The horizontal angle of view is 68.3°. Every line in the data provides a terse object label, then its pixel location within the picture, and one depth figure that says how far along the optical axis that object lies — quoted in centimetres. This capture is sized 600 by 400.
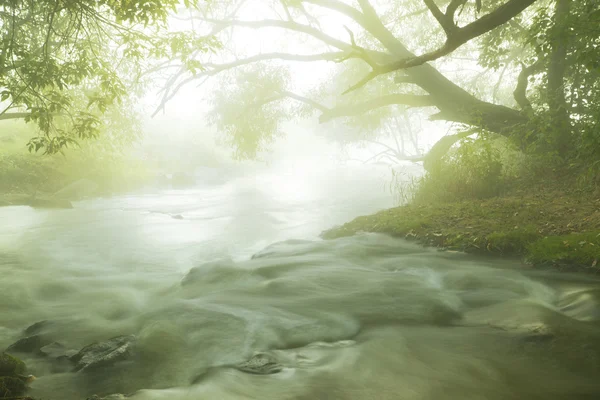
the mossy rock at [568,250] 631
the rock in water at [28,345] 478
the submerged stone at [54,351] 459
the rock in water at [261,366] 420
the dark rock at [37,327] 538
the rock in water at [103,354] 429
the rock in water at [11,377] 368
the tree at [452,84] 650
